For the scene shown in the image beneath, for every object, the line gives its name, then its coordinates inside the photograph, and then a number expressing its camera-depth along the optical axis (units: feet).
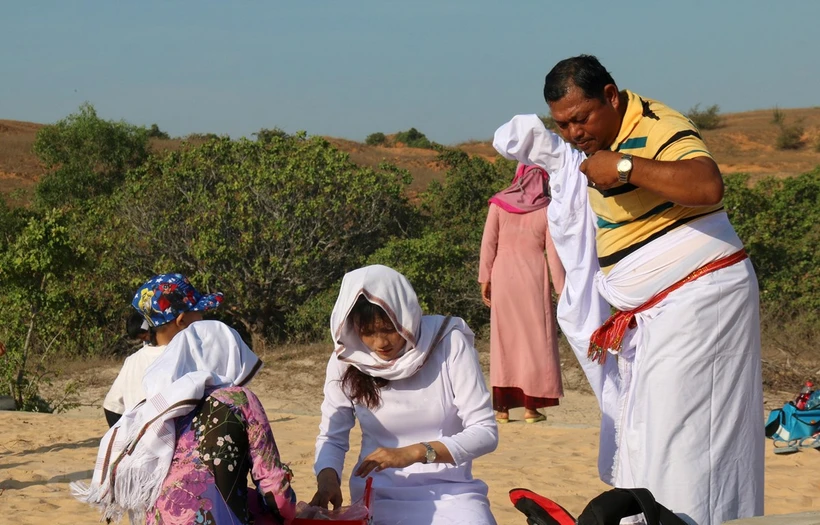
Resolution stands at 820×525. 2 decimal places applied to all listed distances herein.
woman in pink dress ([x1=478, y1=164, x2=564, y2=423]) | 25.77
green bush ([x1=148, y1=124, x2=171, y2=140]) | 161.34
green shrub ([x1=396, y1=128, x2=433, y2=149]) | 160.45
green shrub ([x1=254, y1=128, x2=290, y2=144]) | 47.33
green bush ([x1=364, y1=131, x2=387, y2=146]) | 169.99
